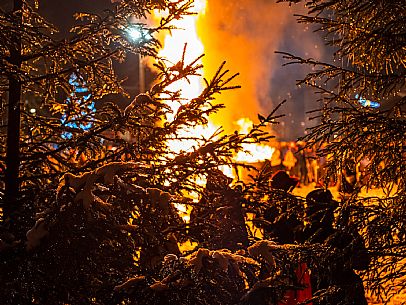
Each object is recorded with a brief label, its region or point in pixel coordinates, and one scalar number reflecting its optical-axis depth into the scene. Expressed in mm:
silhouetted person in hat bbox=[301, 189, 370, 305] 4832
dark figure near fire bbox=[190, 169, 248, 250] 4180
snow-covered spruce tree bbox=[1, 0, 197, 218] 4152
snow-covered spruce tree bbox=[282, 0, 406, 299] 4684
